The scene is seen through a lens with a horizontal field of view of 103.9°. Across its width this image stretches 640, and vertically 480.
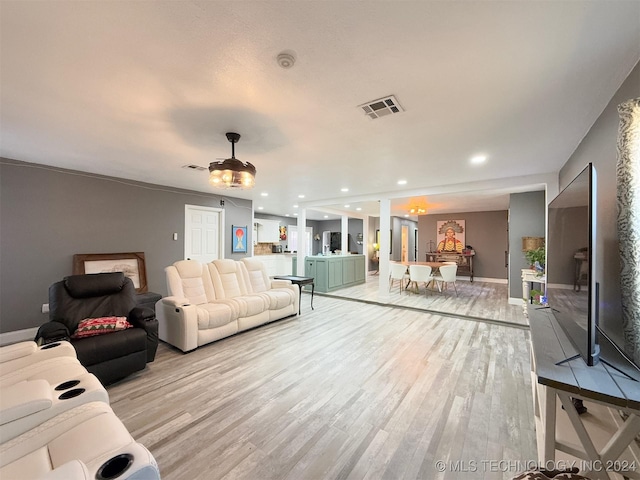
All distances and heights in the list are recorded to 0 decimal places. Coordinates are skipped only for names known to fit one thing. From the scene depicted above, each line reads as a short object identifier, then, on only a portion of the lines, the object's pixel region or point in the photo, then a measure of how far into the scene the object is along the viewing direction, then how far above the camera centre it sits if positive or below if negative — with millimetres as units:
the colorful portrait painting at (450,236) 8805 +270
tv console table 1071 -667
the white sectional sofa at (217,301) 3107 -878
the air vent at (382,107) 1967 +1123
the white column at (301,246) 6989 -126
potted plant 4309 -213
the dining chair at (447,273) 6090 -719
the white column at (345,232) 8179 +339
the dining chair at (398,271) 6342 -715
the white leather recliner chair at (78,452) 882 -840
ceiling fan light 2463 +667
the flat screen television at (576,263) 1291 -118
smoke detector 1489 +1110
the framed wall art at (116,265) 4098 -450
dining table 6438 -566
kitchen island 6664 -806
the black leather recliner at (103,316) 2234 -841
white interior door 5620 +166
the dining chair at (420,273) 5895 -725
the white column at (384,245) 5652 -56
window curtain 1327 +149
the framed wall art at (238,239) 6449 +43
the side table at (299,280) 4812 -754
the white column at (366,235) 9209 +276
